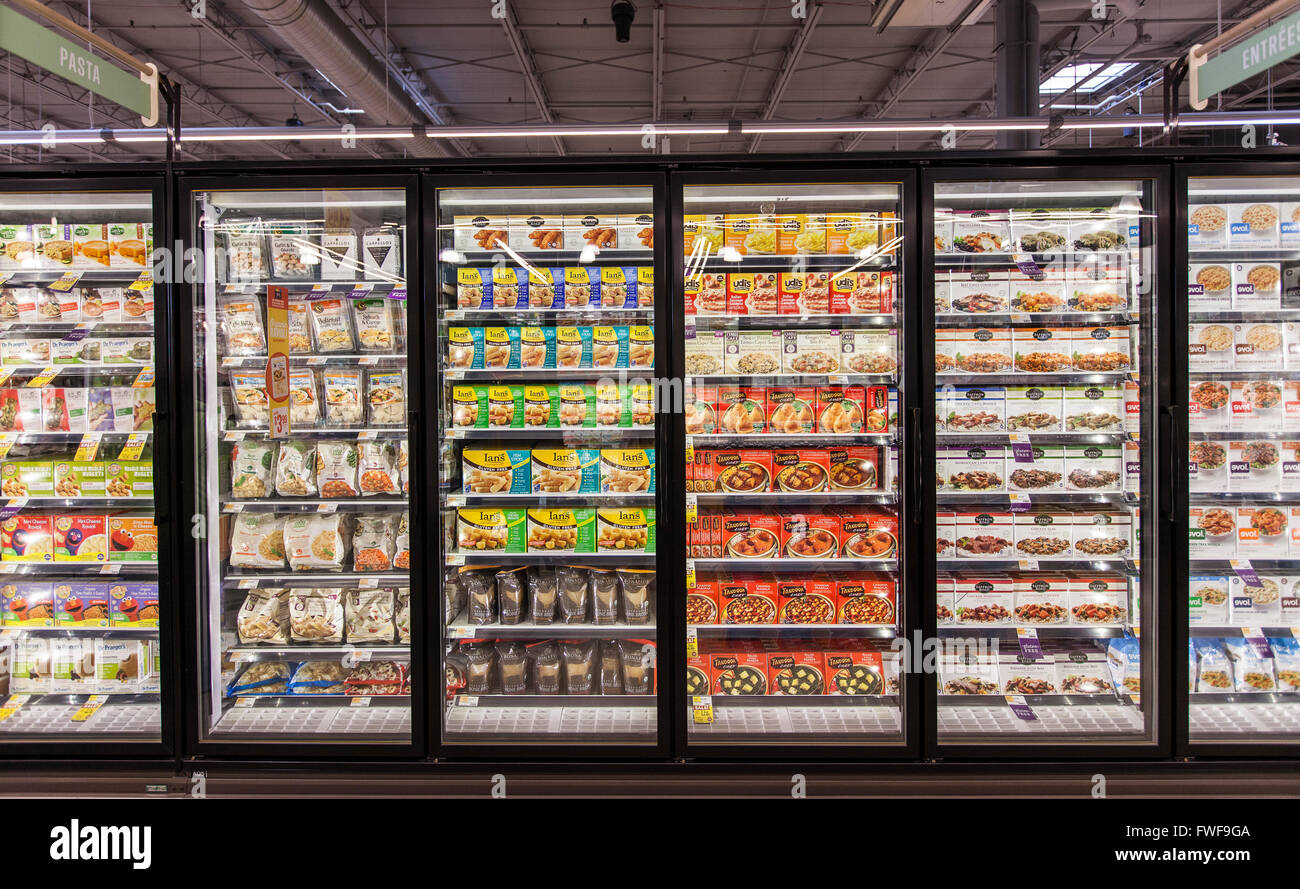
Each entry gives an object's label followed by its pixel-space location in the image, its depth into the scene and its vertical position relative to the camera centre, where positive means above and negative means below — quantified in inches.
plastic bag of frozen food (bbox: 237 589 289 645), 128.3 -31.1
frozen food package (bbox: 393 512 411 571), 131.3 -19.3
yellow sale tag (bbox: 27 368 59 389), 127.1 +11.5
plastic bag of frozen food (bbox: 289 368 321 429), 130.0 +7.6
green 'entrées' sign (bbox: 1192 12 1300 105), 90.0 +48.5
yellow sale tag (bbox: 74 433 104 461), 125.8 -0.5
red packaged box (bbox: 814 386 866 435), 128.7 +4.9
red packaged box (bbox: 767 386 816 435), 130.0 +4.9
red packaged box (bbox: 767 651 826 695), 130.5 -42.5
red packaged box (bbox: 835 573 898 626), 129.5 -29.6
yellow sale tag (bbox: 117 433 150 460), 126.1 -0.9
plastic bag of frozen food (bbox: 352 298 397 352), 131.4 +21.6
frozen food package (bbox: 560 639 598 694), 131.6 -41.6
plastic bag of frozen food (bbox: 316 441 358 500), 130.7 -4.8
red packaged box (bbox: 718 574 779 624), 130.0 -29.5
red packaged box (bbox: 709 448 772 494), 130.3 -6.2
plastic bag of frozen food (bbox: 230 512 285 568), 129.3 -17.5
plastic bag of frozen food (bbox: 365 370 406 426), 131.3 +8.1
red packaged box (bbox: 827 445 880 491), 129.8 -5.8
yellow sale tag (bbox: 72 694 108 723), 123.5 -45.2
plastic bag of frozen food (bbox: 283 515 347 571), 130.0 -18.3
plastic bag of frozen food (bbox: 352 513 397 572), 131.3 -18.2
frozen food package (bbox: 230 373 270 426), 127.3 +7.9
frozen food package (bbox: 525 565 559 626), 131.8 -28.6
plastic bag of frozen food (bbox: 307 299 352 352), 129.9 +21.3
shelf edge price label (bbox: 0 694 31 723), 126.5 -45.7
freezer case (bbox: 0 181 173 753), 128.0 -4.4
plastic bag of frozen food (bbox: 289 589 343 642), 130.0 -30.9
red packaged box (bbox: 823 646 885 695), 129.6 -42.1
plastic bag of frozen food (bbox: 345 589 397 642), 131.6 -32.0
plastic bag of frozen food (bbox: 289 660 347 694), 130.6 -42.5
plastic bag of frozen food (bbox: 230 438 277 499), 127.5 -4.2
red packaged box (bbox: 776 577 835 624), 129.8 -29.2
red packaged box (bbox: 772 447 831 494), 130.0 -5.9
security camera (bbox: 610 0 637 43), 202.5 +118.0
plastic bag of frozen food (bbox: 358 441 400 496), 130.9 -4.5
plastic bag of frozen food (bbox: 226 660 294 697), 128.8 -42.4
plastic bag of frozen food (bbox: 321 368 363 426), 130.3 +8.1
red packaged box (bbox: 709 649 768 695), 130.7 -42.3
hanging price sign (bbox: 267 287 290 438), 118.6 +13.7
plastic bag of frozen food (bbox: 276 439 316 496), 129.7 -4.8
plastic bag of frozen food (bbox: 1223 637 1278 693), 127.3 -41.8
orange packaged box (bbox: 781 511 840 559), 129.4 -17.5
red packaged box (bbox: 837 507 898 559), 128.7 -17.1
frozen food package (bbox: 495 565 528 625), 132.5 -28.7
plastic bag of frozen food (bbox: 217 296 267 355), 126.6 +20.4
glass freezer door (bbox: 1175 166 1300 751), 124.3 -3.0
